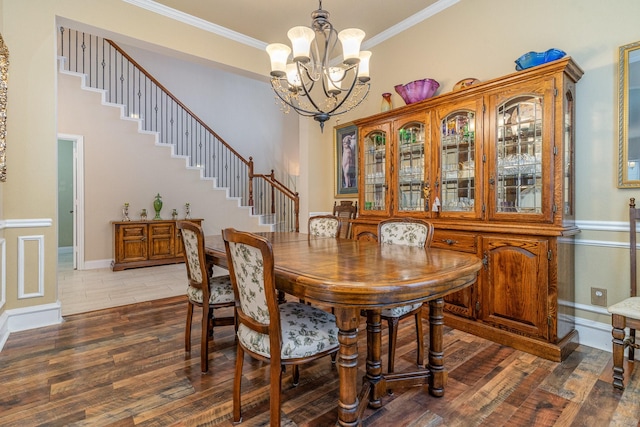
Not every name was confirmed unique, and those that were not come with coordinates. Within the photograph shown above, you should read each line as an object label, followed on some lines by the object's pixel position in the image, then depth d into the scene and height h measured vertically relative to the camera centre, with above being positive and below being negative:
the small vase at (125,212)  5.52 +0.04
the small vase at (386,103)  3.55 +1.21
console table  5.11 -0.48
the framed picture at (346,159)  4.26 +0.73
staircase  5.68 +1.85
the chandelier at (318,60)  2.16 +1.10
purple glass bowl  3.14 +1.21
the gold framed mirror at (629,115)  2.20 +0.66
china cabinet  2.24 +0.15
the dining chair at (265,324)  1.37 -0.52
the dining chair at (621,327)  1.82 -0.65
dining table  1.26 -0.30
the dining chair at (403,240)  1.86 -0.20
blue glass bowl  2.32 +1.12
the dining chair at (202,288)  2.04 -0.50
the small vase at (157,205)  5.63 +0.16
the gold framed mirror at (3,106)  2.39 +0.80
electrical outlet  2.36 -0.61
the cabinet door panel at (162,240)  5.38 -0.43
